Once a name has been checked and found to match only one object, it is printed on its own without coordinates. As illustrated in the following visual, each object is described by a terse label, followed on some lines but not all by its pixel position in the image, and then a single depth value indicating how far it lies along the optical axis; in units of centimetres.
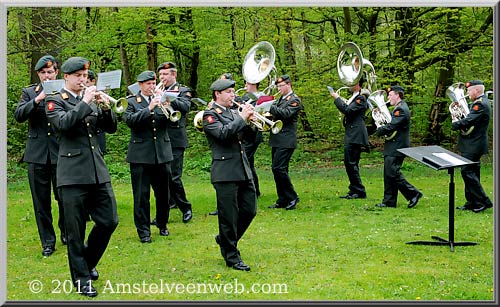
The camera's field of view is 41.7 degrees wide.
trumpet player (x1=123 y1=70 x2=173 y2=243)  868
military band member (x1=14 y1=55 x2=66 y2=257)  790
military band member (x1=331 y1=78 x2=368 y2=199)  1149
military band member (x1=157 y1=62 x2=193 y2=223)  963
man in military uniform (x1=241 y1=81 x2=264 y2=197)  1057
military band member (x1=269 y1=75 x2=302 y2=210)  1093
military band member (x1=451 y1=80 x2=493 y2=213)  1040
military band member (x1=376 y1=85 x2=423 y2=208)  1067
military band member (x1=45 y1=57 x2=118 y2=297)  648
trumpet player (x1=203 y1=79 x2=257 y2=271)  723
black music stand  777
